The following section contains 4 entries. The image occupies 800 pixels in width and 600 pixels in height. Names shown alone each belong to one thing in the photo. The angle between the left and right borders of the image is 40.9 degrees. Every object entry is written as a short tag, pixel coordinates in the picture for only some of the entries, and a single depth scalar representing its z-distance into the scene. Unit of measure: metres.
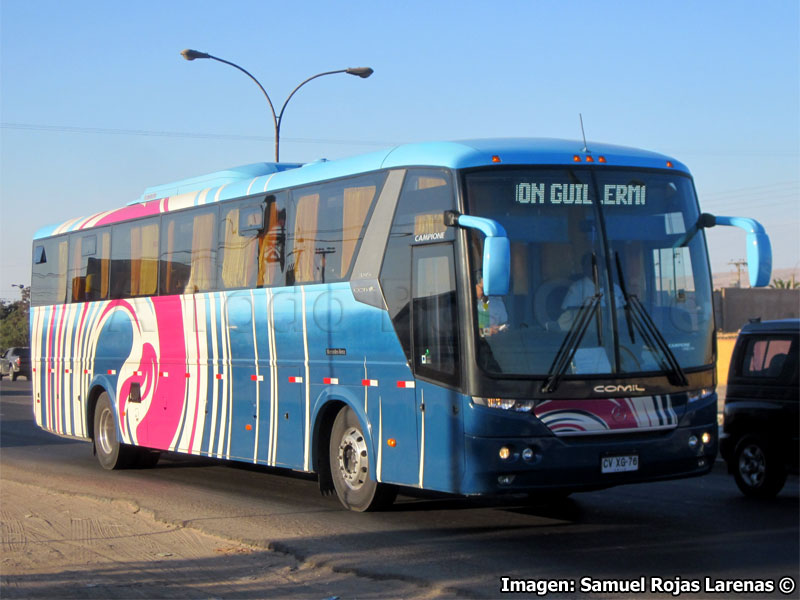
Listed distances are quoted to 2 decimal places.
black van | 11.70
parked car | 56.00
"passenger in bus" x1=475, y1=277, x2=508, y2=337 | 9.30
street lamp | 23.50
